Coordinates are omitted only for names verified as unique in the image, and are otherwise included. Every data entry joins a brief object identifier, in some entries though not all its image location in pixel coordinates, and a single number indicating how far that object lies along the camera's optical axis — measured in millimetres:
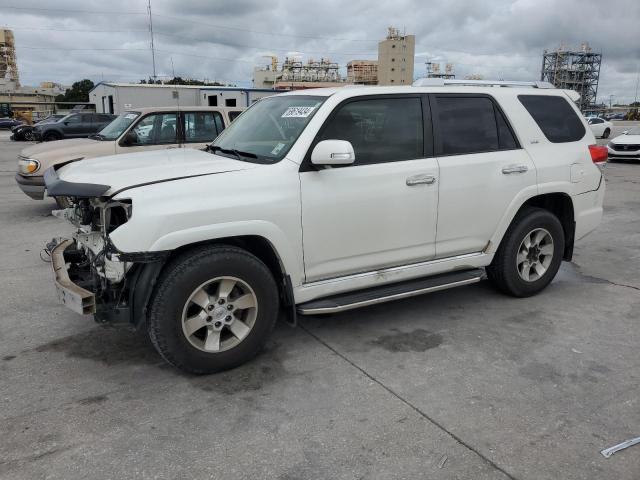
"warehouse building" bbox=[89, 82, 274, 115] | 28547
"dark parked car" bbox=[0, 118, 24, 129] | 46562
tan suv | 8586
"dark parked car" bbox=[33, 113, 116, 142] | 26017
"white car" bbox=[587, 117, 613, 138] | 31453
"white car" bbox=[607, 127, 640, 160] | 18297
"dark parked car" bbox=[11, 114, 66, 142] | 31234
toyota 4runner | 3322
